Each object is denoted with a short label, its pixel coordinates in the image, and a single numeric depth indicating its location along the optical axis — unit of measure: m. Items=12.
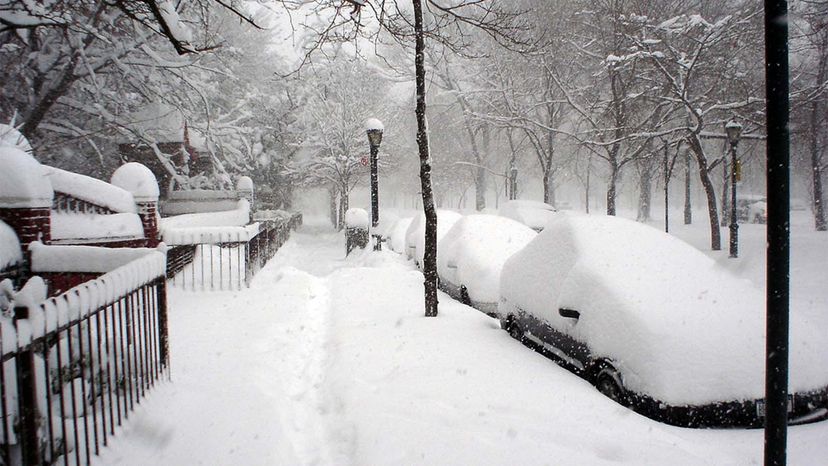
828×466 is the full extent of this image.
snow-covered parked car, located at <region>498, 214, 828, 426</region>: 4.02
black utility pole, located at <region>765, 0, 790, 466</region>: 2.50
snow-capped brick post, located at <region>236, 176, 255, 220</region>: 23.70
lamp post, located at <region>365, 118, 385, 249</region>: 13.94
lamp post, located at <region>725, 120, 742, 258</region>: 14.59
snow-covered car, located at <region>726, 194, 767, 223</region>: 34.53
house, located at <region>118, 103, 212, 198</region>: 15.23
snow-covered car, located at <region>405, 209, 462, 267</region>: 12.93
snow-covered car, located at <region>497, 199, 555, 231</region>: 18.92
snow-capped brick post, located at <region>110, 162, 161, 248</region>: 8.91
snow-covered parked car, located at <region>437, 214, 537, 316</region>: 8.35
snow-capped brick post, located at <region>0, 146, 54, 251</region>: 5.73
